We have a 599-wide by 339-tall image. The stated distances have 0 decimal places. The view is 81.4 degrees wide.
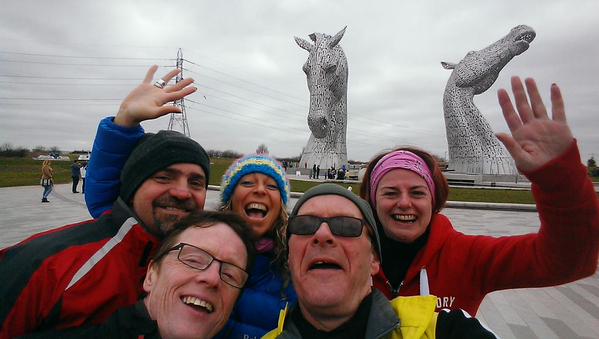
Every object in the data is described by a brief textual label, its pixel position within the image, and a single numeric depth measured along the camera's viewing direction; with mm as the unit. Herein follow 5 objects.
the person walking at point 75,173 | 20297
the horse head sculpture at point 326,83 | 26594
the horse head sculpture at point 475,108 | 26875
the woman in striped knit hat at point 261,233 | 2122
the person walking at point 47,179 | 15047
